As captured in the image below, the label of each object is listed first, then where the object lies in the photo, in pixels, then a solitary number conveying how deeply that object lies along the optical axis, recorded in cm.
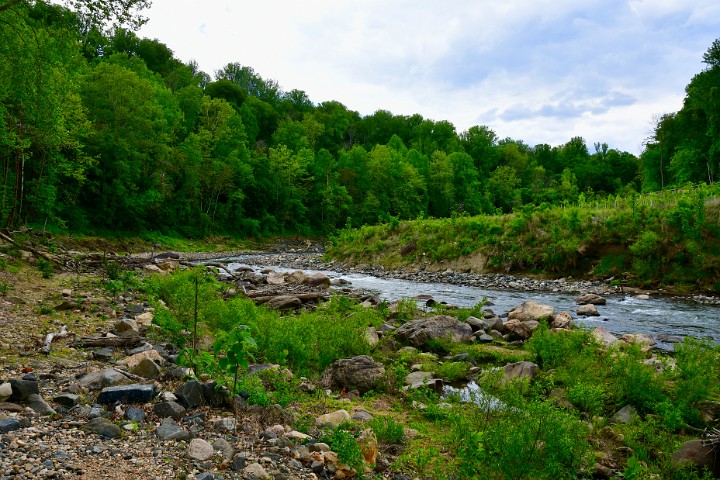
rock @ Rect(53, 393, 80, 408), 450
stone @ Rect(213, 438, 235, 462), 399
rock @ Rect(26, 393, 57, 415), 426
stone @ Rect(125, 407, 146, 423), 437
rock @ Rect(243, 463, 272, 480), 374
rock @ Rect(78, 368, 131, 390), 505
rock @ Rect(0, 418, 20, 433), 375
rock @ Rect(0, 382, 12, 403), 436
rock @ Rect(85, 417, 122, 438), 401
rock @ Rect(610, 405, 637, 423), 608
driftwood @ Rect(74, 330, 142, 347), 689
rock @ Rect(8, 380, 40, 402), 443
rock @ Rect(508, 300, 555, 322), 1234
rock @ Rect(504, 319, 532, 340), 1066
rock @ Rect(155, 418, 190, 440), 414
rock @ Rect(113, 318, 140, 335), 770
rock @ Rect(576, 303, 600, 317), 1406
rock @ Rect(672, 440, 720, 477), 479
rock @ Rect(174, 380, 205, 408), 484
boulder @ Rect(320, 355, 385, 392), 716
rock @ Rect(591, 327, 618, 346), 928
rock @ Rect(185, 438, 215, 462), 388
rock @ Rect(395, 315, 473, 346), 1009
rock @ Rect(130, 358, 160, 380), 555
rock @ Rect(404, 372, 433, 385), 744
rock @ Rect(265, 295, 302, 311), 1354
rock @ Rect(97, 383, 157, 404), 466
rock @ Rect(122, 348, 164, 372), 581
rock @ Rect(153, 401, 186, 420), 454
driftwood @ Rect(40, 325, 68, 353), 630
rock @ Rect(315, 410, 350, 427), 525
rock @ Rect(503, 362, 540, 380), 764
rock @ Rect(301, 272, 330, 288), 1923
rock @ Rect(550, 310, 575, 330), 1113
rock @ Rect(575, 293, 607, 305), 1622
